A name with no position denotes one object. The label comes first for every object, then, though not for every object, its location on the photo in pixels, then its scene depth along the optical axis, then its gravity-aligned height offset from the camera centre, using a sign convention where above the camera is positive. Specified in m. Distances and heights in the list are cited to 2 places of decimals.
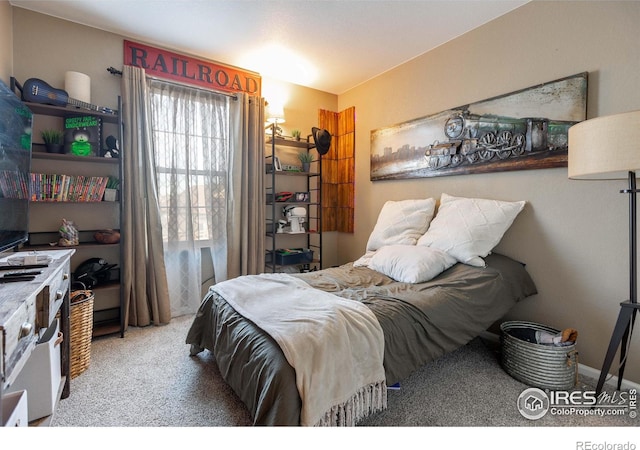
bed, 1.20 -0.54
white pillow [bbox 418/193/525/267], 2.12 -0.11
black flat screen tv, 1.29 +0.22
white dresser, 0.79 -0.31
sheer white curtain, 2.76 +0.33
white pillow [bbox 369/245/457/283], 2.04 -0.35
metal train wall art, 2.04 +0.57
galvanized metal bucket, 1.71 -0.88
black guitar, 2.10 +0.86
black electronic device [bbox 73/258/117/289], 2.31 -0.47
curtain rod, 2.51 +1.21
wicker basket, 1.85 -0.76
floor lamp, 1.31 +0.26
